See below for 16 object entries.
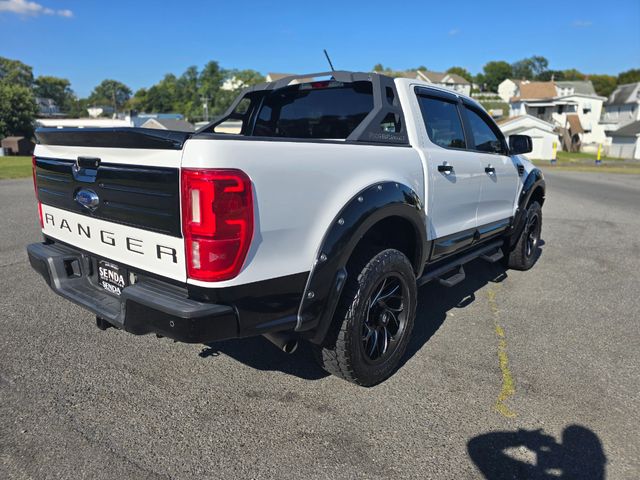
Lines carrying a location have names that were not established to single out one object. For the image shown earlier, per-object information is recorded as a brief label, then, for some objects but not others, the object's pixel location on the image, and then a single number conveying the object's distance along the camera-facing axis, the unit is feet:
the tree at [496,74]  424.87
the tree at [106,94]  532.32
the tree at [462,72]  431.84
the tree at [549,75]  400.30
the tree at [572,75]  378.12
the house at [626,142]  165.78
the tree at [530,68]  437.17
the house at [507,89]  343.26
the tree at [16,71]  349.41
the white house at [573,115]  185.98
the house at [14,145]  109.60
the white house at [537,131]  152.05
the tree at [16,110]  130.82
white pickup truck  6.89
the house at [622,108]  202.49
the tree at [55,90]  432.25
